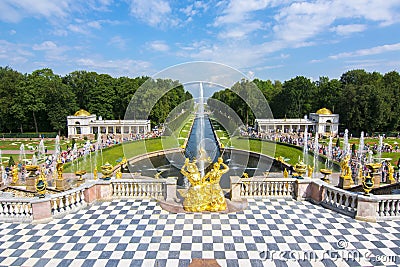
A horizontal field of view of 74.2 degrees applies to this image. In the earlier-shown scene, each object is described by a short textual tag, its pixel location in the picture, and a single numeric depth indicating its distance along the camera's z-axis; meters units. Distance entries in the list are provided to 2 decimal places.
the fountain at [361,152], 26.61
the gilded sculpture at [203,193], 10.07
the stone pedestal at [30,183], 15.23
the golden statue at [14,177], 17.27
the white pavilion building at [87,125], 51.97
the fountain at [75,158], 25.58
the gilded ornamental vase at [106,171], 11.52
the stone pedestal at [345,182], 16.25
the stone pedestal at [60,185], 16.16
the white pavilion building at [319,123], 52.62
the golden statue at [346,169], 15.96
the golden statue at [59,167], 15.00
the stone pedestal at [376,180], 15.54
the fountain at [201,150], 12.77
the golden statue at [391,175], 16.23
